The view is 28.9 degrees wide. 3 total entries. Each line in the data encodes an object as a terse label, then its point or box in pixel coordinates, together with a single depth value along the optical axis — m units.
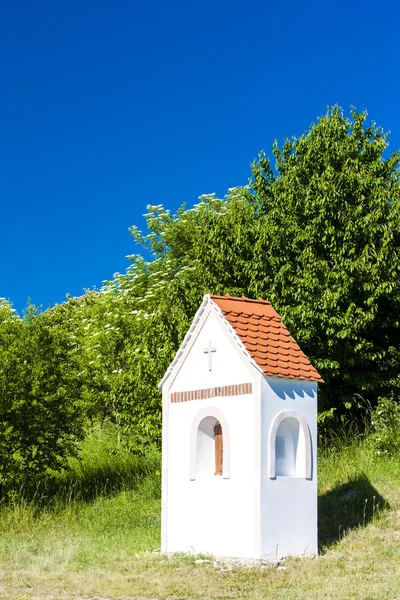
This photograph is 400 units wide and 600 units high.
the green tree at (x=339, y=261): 20.34
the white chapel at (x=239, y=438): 13.58
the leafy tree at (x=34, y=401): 21.20
